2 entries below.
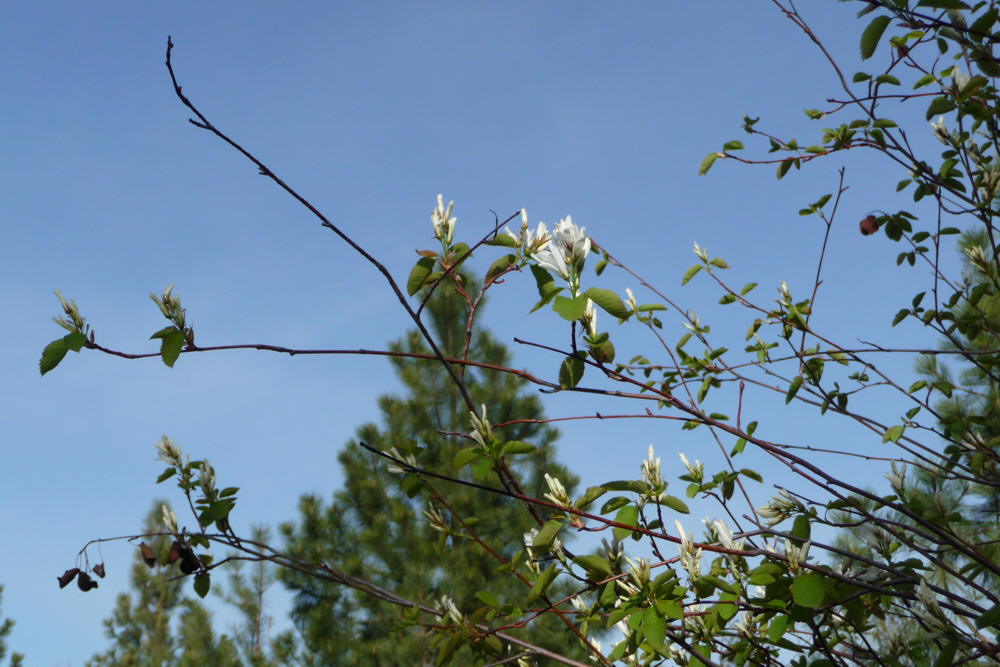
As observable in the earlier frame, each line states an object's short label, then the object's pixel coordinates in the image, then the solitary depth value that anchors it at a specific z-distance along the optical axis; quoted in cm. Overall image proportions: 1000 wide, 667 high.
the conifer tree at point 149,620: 1577
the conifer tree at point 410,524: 1019
